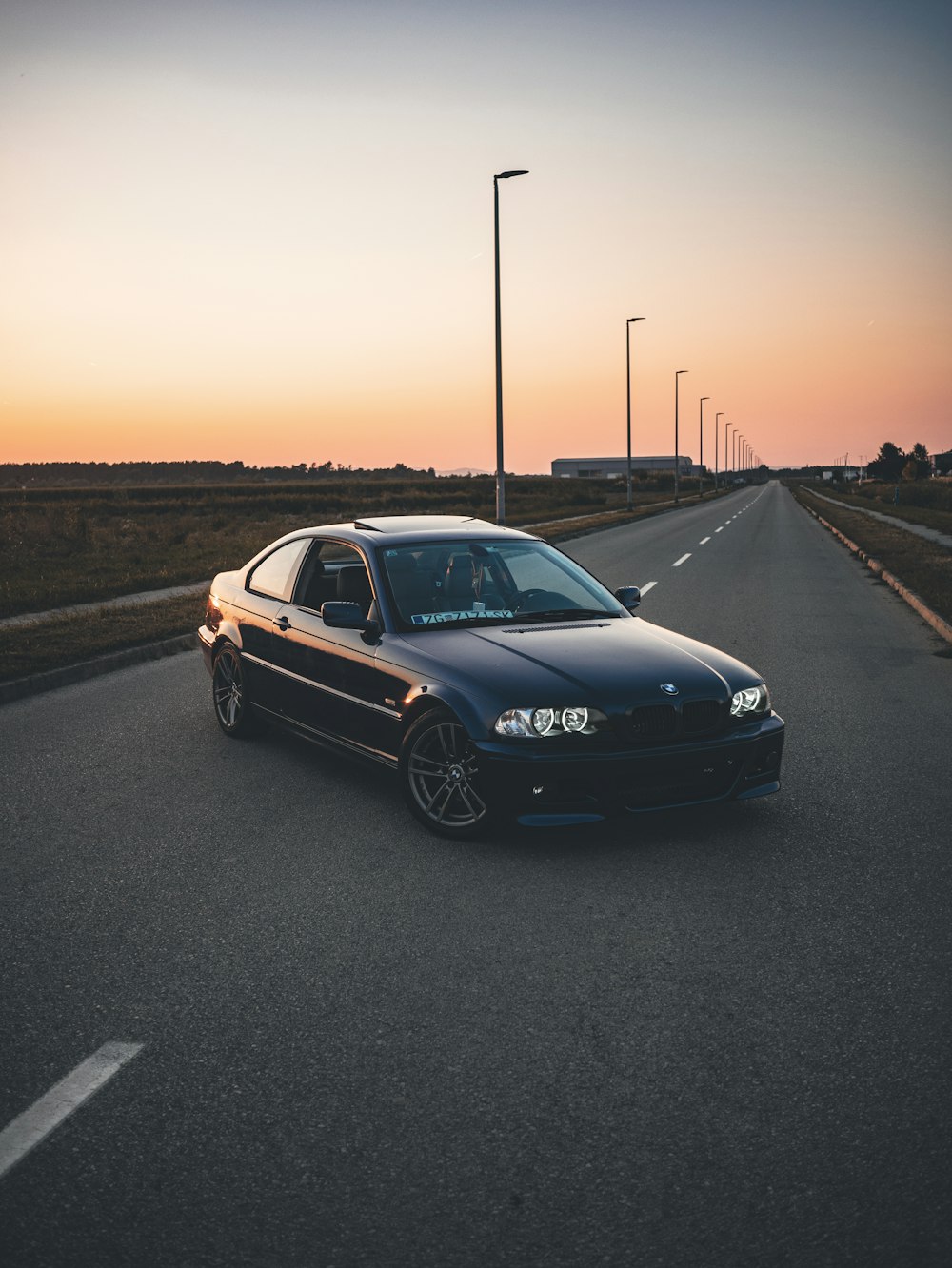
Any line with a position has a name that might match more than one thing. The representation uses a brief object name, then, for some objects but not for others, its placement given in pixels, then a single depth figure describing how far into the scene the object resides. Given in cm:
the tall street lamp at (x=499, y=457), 2462
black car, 479
